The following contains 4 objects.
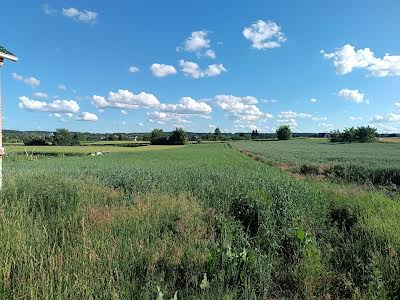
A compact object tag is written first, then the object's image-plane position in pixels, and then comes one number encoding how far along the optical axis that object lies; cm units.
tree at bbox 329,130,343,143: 13925
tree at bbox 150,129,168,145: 11943
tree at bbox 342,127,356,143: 13348
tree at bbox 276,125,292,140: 15162
